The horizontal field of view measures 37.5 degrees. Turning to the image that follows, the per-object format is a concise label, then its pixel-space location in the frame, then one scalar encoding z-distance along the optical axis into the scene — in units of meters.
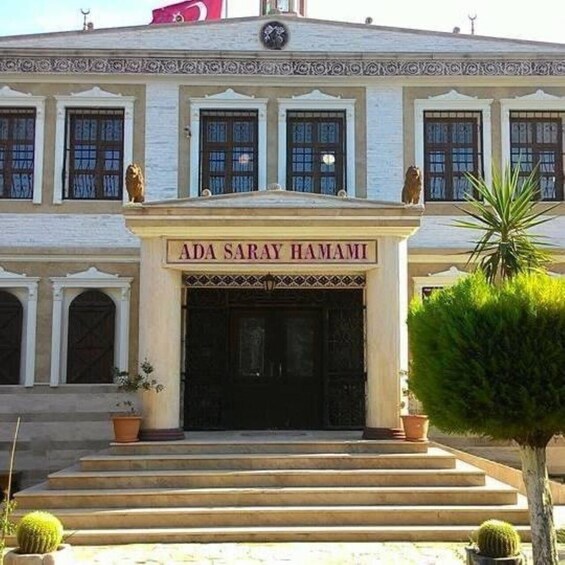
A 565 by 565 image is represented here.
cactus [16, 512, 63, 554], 8.59
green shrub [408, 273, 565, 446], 7.46
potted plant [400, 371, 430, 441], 12.53
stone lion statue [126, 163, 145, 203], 13.09
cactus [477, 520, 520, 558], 8.15
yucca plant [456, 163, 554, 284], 13.51
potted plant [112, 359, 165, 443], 12.48
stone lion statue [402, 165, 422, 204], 13.08
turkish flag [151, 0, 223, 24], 20.17
